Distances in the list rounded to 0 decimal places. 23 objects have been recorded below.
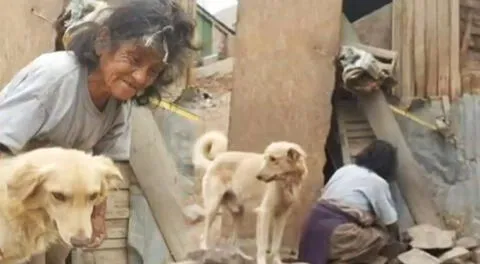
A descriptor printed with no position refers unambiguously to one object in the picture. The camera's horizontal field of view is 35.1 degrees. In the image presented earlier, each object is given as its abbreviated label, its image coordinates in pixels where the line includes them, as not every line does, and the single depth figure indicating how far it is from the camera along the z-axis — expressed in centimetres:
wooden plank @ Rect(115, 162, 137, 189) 326
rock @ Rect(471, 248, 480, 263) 380
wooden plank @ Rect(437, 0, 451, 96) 438
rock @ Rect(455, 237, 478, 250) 389
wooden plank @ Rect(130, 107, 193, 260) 334
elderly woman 196
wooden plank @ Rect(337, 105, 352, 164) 436
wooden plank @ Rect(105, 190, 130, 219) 331
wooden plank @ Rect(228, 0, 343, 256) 370
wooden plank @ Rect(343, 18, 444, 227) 416
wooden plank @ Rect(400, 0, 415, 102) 446
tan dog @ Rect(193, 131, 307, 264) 281
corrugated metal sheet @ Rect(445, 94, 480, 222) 425
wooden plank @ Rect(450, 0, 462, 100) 437
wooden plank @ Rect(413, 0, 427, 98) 444
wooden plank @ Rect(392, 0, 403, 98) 452
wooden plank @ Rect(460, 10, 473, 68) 455
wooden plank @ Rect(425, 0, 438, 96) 441
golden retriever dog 166
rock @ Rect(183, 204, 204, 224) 348
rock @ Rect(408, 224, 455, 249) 381
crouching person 363
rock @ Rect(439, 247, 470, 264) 372
